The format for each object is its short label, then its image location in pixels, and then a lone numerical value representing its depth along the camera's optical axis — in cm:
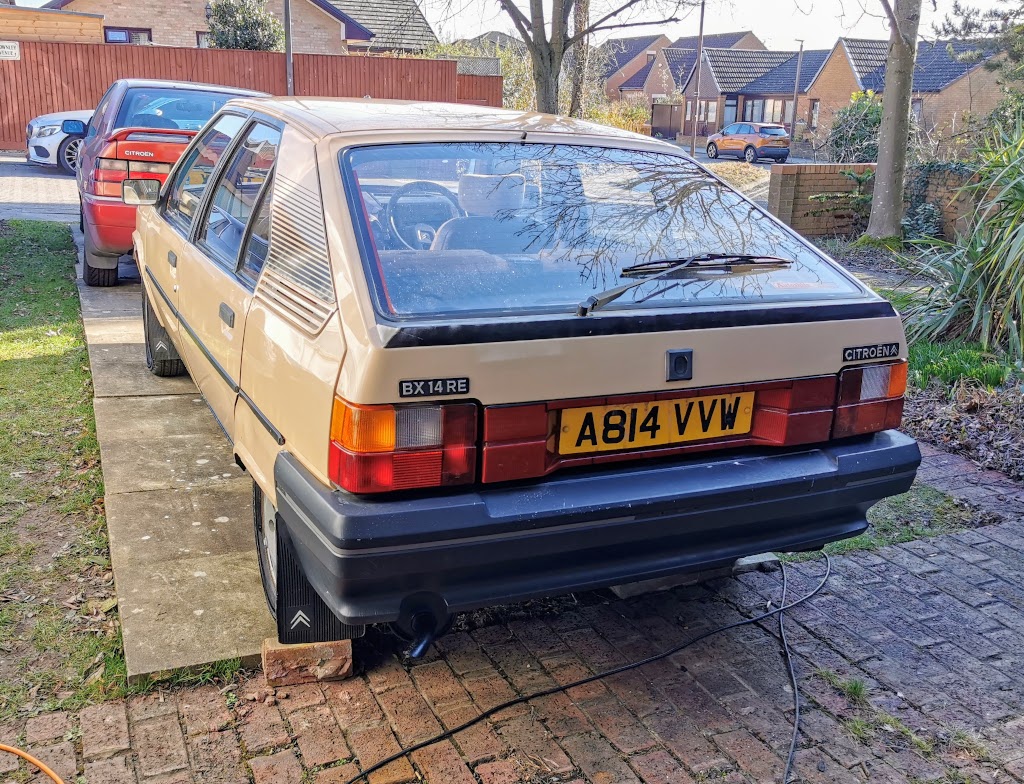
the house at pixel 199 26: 3209
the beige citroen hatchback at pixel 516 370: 250
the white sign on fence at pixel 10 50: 2319
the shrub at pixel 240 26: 2739
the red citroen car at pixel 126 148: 747
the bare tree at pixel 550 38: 1079
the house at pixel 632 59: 7725
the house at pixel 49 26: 2533
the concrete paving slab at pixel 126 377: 559
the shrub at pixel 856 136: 1667
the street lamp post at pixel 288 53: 2200
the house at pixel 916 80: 4678
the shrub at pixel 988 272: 654
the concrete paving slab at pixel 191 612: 312
